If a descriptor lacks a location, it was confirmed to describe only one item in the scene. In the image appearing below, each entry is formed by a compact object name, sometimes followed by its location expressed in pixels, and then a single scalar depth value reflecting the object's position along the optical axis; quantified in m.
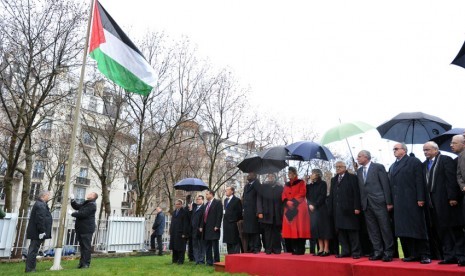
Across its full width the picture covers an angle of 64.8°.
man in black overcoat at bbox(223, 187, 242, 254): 9.99
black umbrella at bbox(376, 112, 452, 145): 7.73
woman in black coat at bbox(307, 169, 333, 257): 7.71
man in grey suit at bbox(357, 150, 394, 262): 6.52
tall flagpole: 8.84
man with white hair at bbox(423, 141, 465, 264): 5.64
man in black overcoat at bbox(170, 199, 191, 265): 10.88
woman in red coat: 8.16
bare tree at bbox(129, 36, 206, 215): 19.33
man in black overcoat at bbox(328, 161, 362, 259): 7.05
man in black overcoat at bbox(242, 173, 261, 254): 9.31
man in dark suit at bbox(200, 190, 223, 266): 9.95
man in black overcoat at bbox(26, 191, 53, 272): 8.49
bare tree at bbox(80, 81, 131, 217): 17.93
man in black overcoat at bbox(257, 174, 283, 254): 8.74
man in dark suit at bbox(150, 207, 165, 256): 16.33
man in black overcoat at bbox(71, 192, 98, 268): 9.48
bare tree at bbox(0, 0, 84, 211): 12.41
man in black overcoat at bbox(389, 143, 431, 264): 6.05
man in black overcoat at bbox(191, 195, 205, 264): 10.41
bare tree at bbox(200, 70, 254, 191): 24.59
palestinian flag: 9.38
